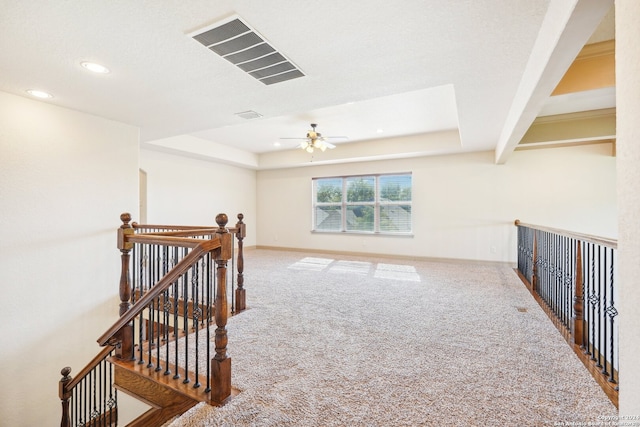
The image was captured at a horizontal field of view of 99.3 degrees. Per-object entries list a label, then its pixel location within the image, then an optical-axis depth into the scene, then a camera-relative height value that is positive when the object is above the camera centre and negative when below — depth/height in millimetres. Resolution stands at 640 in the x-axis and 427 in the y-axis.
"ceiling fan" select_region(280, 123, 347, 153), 4824 +1272
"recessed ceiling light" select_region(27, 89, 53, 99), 2801 +1251
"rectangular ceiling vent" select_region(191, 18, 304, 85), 1862 +1258
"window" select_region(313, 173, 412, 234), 6488 +237
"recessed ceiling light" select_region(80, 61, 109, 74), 2295 +1256
